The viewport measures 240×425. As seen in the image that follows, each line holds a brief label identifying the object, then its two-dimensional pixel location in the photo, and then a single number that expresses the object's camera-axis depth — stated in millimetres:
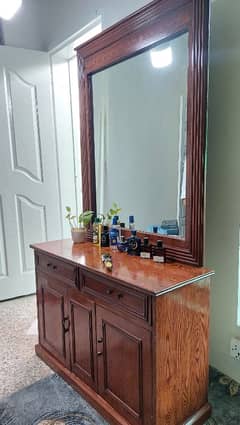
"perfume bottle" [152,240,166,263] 1542
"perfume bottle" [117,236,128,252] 1753
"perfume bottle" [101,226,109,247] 1906
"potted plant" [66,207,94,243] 2039
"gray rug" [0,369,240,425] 1520
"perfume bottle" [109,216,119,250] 1841
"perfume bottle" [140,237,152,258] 1617
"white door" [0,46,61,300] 2859
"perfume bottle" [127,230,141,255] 1679
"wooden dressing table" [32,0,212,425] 1269
